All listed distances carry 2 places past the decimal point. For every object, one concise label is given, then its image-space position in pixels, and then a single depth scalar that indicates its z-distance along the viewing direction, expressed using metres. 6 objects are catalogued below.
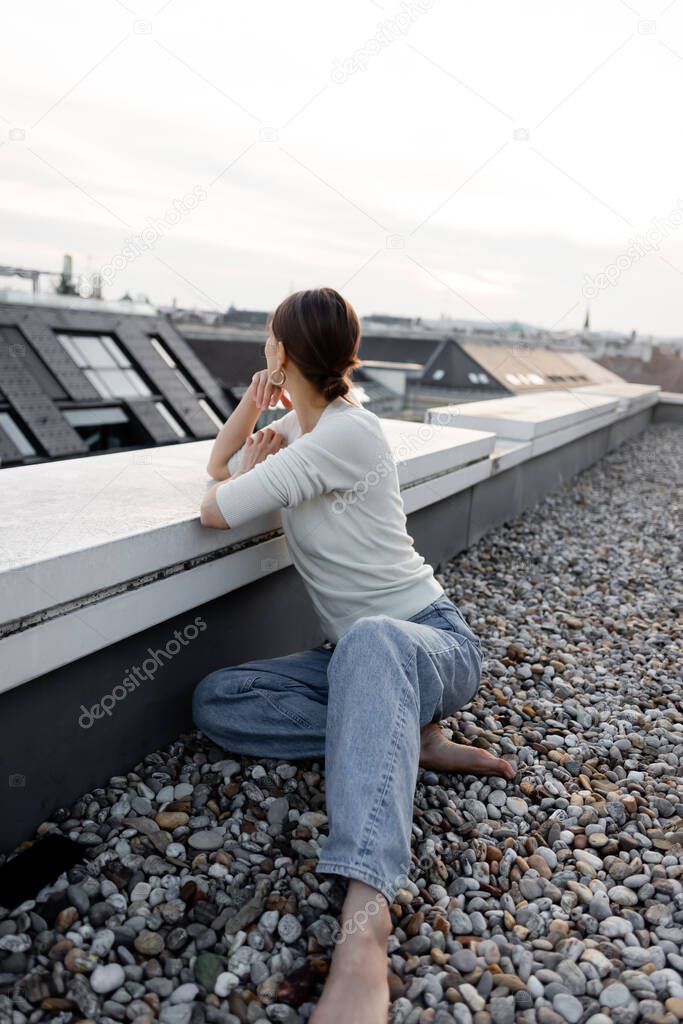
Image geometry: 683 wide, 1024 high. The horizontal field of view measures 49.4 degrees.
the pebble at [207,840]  1.71
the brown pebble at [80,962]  1.35
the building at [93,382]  16.84
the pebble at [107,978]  1.31
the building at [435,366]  24.08
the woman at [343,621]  1.51
